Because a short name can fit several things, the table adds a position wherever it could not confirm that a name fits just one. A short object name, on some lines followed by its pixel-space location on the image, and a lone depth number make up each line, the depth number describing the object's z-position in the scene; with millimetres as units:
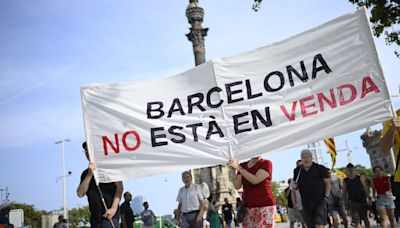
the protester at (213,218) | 12469
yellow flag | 17688
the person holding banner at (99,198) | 5340
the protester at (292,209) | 9773
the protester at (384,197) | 10219
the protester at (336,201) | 10742
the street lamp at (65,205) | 52878
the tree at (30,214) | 86675
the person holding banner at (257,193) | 5637
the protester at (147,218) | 14094
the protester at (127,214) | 12250
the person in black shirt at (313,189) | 7270
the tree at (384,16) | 10551
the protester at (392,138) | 5230
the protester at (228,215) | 18609
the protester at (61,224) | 19356
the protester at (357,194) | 10242
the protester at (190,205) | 7898
